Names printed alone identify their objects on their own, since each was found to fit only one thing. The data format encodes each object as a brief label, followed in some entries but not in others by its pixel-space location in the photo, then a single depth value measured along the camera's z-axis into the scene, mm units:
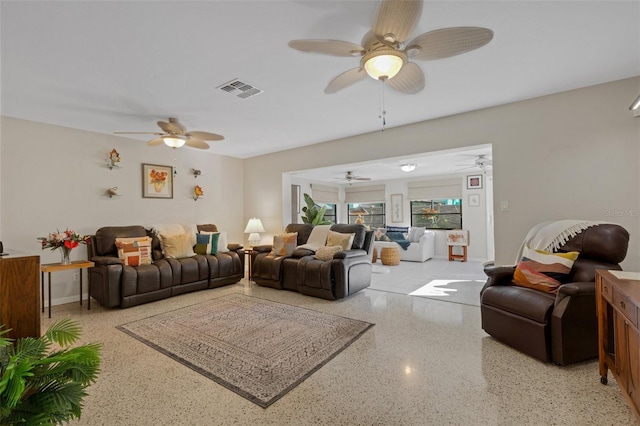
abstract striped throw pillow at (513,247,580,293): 2447
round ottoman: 6703
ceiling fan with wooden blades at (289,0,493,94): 1624
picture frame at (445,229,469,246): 7180
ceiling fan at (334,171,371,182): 7566
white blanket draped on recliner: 2669
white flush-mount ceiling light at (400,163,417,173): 6233
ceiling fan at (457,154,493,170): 5645
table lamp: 5840
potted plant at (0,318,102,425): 853
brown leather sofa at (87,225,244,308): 3604
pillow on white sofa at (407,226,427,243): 7386
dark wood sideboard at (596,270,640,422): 1496
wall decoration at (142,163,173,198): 4887
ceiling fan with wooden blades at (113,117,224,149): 3629
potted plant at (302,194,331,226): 6238
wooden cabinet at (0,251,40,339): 1874
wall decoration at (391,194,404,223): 8688
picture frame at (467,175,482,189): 7430
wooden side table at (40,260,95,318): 3424
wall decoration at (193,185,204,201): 5516
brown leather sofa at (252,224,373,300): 3896
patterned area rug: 2076
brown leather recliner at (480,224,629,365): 2121
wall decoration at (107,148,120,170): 4477
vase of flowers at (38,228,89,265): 3523
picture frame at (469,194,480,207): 7430
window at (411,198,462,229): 7898
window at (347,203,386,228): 9469
